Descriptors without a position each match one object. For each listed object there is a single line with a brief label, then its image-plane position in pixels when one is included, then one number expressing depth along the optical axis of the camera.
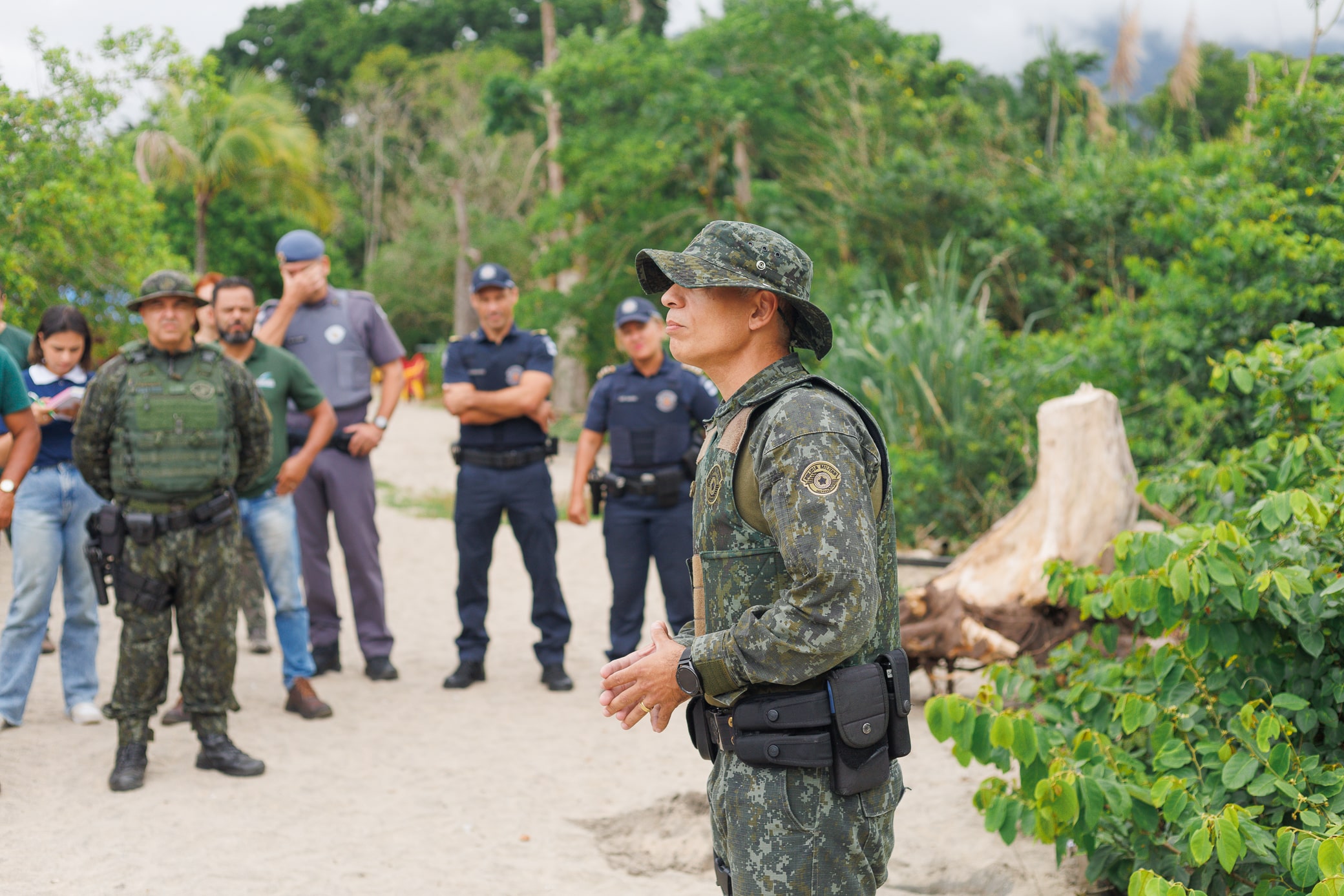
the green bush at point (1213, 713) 2.86
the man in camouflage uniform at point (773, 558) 1.93
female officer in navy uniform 5.92
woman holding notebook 4.82
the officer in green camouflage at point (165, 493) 4.30
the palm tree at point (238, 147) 18.50
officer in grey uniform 5.96
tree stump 5.46
